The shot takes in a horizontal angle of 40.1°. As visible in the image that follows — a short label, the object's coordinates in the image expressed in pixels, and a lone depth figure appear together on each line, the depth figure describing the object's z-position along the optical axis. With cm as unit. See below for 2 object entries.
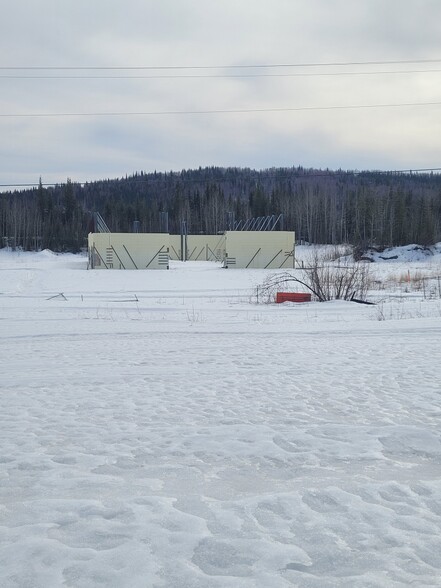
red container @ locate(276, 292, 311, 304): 1822
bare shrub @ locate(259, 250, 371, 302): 1855
